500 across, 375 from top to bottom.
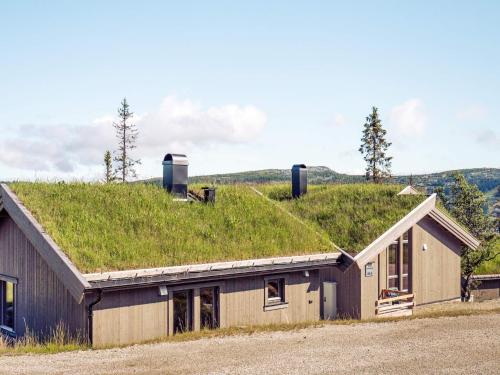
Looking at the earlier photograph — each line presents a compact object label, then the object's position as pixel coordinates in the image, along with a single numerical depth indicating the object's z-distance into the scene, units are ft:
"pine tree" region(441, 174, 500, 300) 115.96
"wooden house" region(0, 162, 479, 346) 56.80
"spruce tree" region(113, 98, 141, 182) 200.75
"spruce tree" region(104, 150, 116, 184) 200.44
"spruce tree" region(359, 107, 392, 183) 212.84
